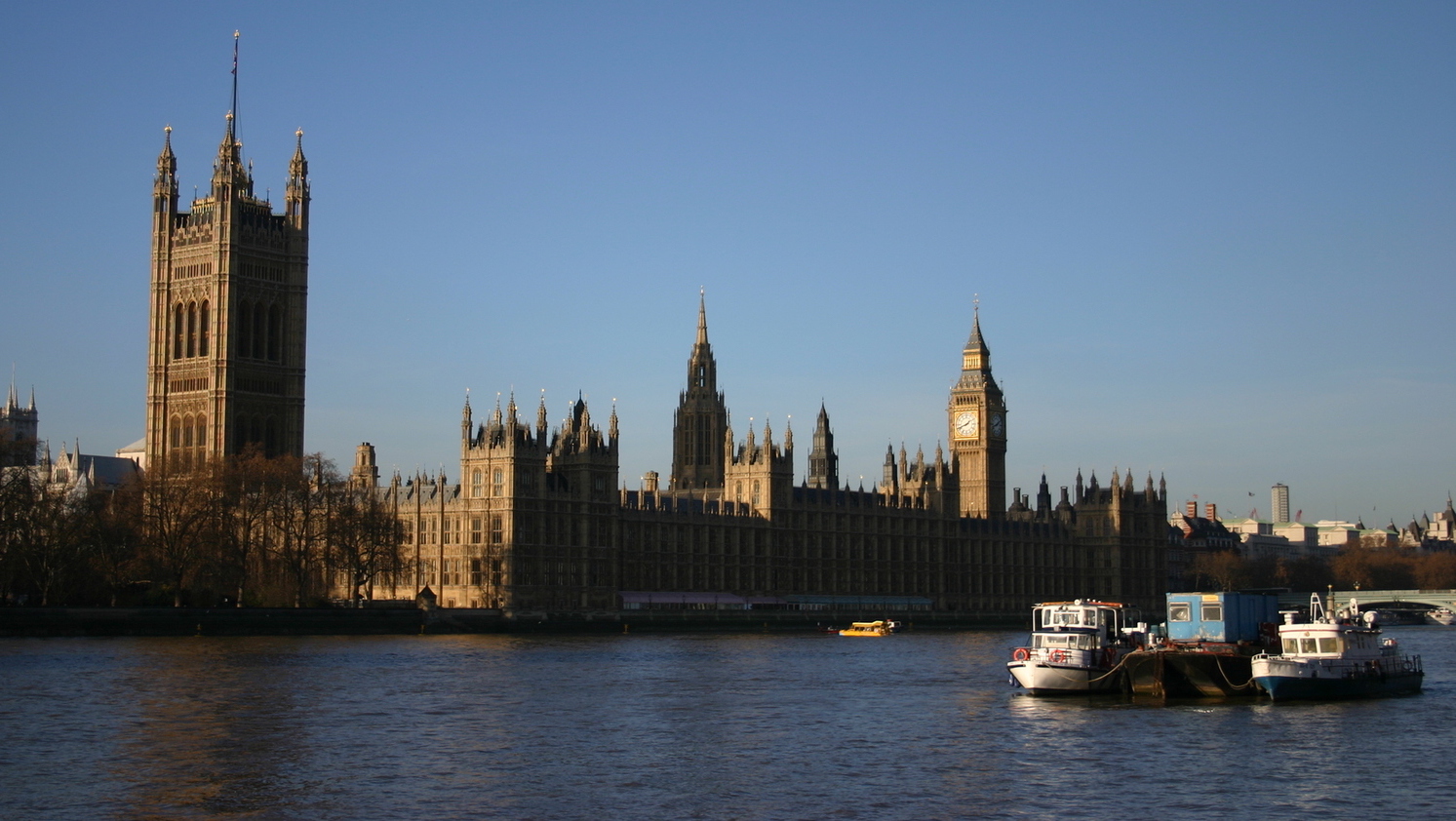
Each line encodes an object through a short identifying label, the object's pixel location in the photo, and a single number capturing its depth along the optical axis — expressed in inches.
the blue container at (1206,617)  2716.5
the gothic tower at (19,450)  3959.2
